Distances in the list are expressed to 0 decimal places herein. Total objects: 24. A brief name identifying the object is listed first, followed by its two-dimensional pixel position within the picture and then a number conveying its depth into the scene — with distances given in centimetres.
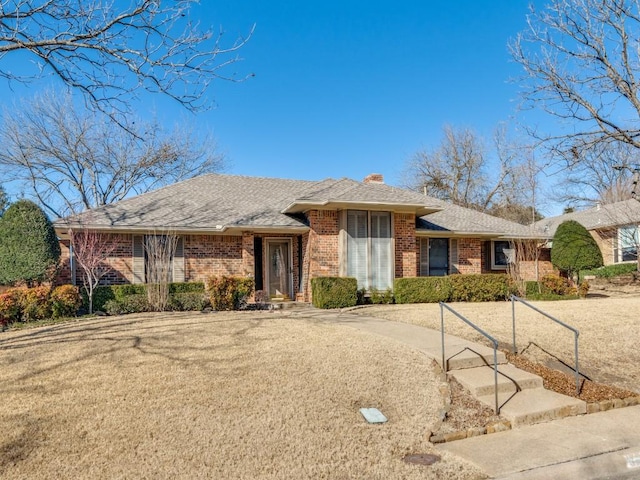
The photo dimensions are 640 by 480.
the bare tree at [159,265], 1208
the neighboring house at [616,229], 2292
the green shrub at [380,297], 1374
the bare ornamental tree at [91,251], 1216
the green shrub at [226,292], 1223
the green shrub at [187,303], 1223
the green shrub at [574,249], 1762
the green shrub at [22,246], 1167
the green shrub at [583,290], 1616
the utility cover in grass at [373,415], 479
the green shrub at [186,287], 1330
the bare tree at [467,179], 3425
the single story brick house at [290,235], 1388
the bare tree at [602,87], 841
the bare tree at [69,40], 618
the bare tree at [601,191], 3123
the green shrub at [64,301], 1078
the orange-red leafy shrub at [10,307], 1010
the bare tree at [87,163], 2436
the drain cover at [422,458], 401
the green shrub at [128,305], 1175
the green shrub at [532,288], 1545
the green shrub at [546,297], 1490
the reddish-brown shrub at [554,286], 1569
